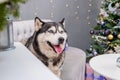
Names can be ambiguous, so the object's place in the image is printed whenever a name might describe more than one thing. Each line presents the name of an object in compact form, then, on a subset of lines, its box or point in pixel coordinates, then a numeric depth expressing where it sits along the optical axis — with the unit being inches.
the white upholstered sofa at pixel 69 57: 82.4
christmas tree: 103.8
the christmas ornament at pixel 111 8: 105.0
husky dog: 65.1
